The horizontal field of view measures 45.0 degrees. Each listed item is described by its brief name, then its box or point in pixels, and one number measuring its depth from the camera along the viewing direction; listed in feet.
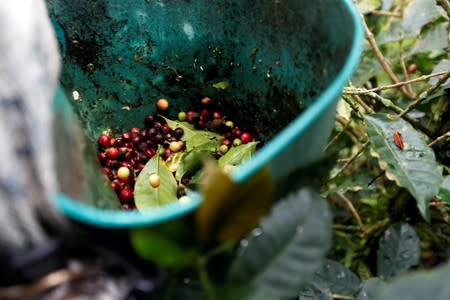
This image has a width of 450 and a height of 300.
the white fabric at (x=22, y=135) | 1.26
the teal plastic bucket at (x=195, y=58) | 2.10
